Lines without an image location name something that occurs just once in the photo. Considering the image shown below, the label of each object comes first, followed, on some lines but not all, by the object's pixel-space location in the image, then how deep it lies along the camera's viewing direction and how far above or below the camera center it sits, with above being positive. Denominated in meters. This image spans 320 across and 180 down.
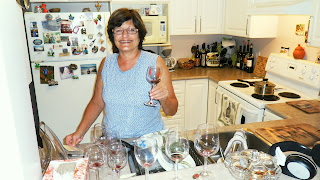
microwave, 3.11 +0.09
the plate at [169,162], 1.13 -0.56
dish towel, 2.48 -0.76
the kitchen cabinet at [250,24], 2.89 +0.14
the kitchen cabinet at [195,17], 3.23 +0.25
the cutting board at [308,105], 1.97 -0.56
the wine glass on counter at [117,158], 0.96 -0.45
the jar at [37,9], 2.65 +0.29
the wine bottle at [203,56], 3.66 -0.29
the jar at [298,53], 2.54 -0.17
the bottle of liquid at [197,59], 3.70 -0.32
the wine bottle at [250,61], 3.31 -0.33
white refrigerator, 2.60 -0.22
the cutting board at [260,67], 3.15 -0.38
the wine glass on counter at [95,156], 0.98 -0.46
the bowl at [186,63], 3.57 -0.37
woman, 1.56 -0.30
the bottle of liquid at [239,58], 3.54 -0.31
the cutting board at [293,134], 1.38 -0.55
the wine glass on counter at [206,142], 1.03 -0.43
